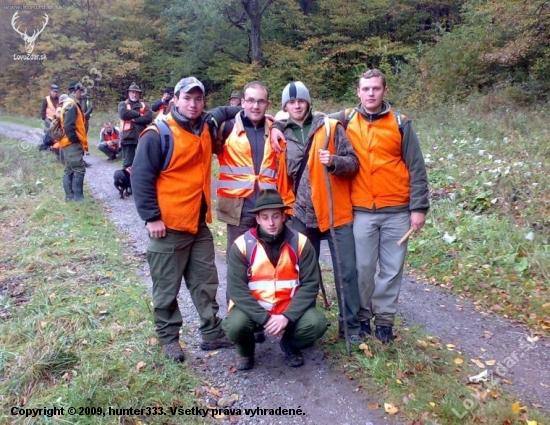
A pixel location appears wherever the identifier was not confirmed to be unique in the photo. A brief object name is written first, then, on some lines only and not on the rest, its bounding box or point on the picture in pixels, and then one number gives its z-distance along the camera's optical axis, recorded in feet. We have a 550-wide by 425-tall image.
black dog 32.65
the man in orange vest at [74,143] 28.63
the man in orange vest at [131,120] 33.71
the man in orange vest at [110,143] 47.14
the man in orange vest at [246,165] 13.35
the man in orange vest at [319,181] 12.64
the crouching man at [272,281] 12.05
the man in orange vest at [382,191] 12.45
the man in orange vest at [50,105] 43.24
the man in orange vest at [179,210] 12.20
